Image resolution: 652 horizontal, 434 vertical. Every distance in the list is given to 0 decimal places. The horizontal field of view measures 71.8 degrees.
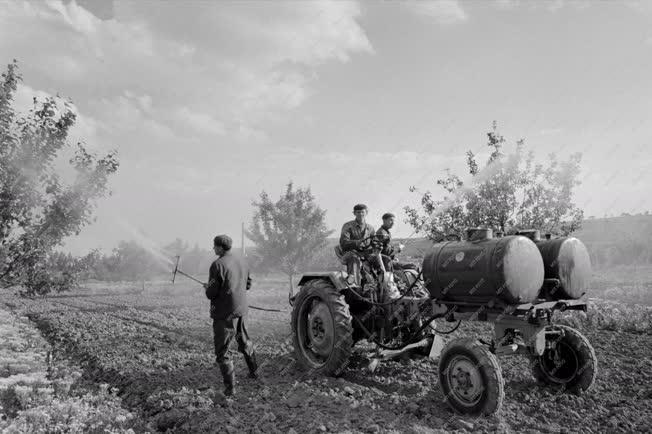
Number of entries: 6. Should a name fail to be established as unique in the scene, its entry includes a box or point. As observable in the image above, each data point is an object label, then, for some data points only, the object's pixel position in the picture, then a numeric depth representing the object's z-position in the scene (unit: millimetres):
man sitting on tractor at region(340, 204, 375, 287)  6426
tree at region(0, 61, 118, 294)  7688
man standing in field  5434
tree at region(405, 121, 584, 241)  10289
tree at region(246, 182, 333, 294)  20672
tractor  4641
